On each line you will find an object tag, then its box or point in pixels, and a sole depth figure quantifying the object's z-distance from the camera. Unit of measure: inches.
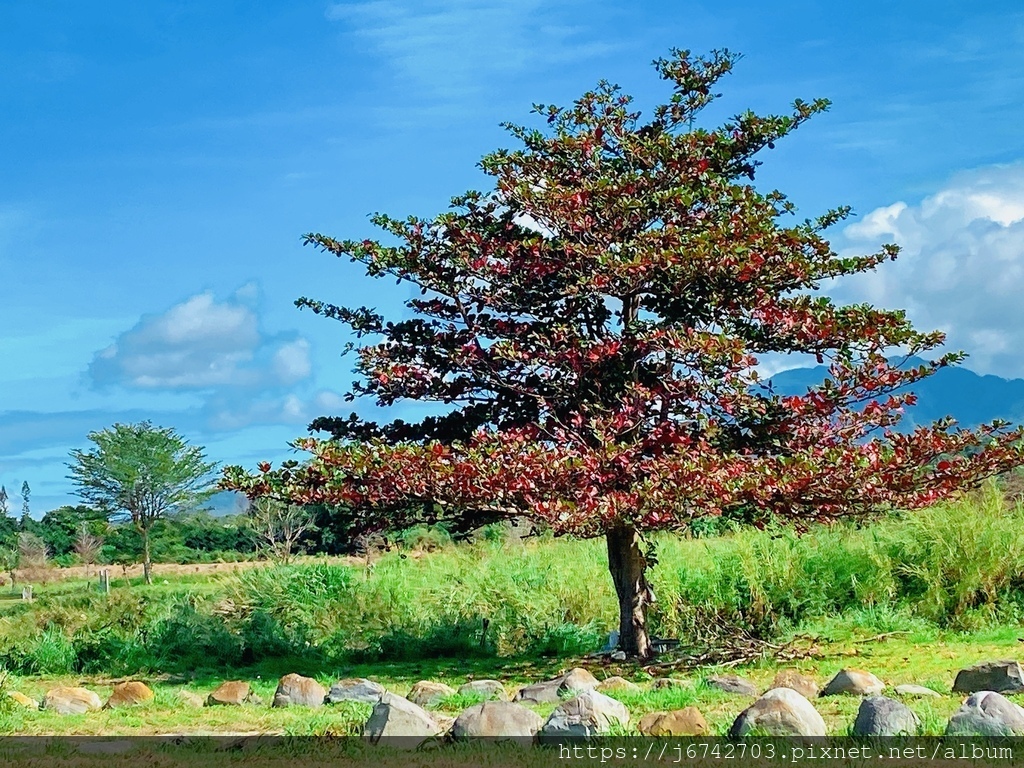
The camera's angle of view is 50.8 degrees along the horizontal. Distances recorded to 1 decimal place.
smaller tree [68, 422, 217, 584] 1536.7
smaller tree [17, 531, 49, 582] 1376.7
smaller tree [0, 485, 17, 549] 1727.1
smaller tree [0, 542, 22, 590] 1460.4
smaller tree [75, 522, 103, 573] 1387.8
